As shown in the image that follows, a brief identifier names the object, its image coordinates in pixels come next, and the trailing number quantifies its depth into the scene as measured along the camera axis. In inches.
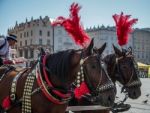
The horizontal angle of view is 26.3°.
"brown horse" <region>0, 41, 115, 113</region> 177.2
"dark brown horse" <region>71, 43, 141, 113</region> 249.9
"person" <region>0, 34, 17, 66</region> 234.6
